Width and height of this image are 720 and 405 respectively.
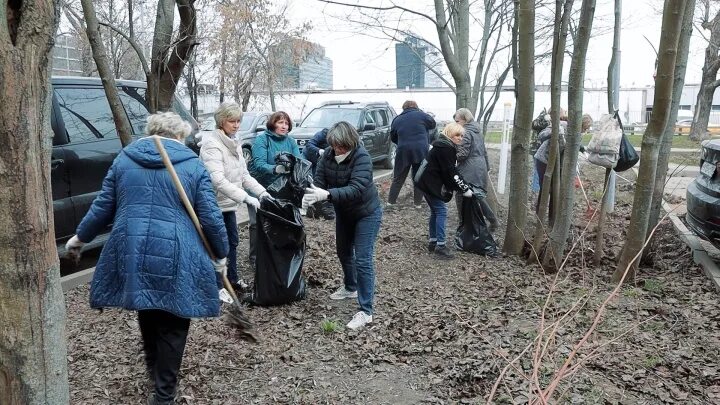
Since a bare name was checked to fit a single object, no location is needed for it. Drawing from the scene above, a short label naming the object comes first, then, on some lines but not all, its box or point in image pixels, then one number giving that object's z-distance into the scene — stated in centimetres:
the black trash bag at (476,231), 696
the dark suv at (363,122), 1385
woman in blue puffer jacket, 302
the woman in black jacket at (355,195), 456
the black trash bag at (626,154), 717
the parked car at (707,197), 580
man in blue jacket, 933
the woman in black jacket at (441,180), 648
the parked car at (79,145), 554
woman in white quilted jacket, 476
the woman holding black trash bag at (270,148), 580
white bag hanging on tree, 689
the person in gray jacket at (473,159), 740
